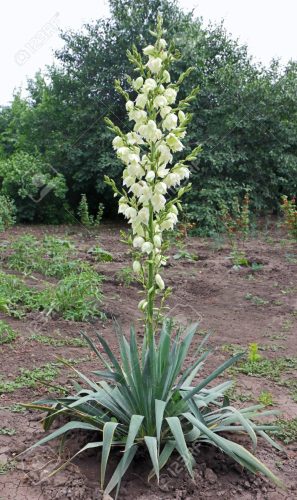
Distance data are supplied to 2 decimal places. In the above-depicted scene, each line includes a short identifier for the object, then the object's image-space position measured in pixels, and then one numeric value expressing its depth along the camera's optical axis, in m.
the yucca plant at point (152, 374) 2.67
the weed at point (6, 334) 4.61
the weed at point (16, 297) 5.34
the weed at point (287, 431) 3.24
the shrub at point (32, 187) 12.48
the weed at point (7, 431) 3.10
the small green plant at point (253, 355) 4.53
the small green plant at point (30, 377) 3.72
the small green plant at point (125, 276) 6.78
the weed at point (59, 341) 4.68
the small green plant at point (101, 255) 8.09
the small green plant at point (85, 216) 11.34
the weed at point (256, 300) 6.34
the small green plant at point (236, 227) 8.88
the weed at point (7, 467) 2.76
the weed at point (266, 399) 3.65
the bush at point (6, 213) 10.94
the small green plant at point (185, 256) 8.62
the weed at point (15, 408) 3.39
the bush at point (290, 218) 9.77
